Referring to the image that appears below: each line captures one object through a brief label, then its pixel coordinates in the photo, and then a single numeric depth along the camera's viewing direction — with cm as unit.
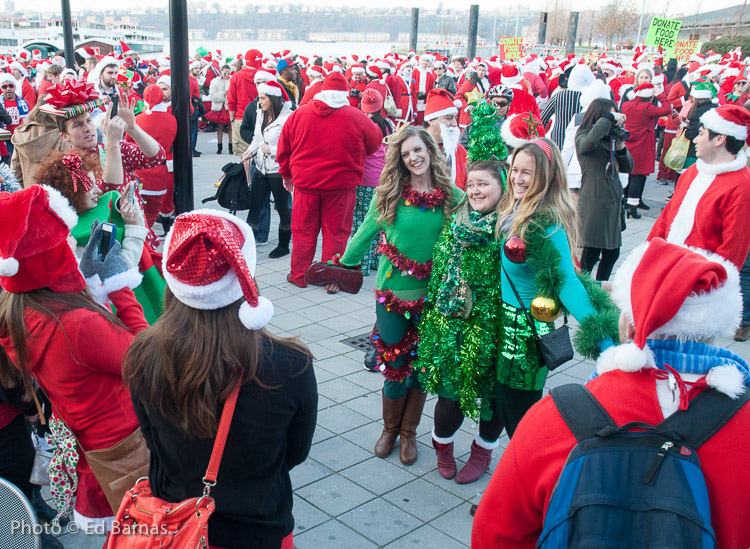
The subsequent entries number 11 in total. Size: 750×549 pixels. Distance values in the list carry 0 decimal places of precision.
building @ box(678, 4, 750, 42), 4003
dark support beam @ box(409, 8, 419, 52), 2908
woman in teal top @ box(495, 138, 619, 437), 316
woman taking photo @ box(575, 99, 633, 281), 636
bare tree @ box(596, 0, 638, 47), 4991
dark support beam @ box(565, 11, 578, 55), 3278
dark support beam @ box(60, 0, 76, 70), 1065
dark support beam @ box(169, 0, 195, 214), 436
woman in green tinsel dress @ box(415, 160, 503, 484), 353
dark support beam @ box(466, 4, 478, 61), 2480
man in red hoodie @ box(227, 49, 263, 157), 1229
